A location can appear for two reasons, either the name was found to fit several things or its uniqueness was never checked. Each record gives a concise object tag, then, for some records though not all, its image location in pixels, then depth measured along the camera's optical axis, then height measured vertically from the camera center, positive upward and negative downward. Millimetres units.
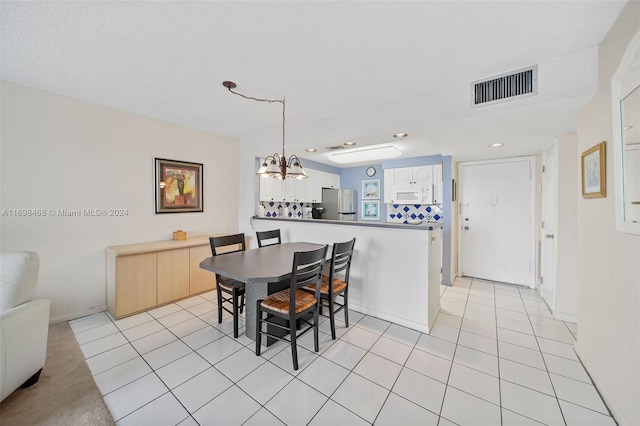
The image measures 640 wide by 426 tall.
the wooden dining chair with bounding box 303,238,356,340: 2291 -723
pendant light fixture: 2465 +471
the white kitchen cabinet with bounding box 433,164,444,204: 4297 +492
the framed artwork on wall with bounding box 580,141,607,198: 1596 +280
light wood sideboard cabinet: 2688 -737
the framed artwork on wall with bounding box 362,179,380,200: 5618 +531
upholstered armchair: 1476 -709
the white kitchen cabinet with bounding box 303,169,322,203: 5159 +538
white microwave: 4418 +305
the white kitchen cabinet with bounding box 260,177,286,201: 4266 +417
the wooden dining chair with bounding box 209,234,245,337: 2348 -723
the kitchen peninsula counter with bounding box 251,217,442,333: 2527 -633
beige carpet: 1448 -1207
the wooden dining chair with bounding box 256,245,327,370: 1879 -748
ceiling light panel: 4109 +1028
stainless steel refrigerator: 5566 +210
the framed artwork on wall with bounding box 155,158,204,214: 3319 +377
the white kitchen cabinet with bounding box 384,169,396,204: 4896 +532
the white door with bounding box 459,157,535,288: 3848 -135
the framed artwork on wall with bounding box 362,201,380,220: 5613 +51
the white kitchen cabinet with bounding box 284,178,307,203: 4762 +443
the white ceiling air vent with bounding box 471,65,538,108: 1956 +1045
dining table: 1829 -455
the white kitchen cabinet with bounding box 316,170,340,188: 5508 +767
